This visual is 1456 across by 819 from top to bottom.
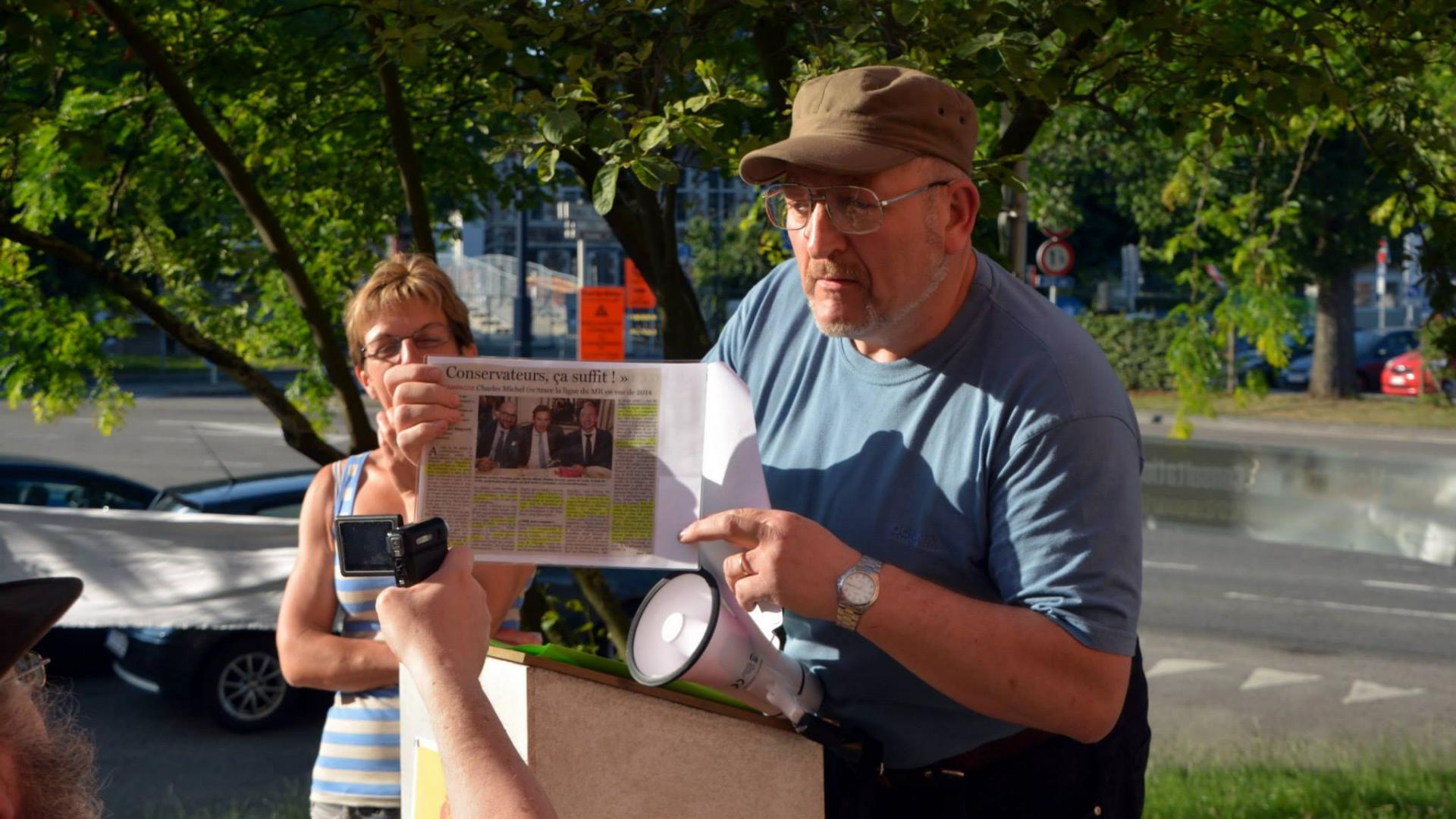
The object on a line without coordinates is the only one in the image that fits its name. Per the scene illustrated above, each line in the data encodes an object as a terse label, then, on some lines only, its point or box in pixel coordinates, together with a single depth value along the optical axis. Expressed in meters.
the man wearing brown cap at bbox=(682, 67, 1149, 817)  1.96
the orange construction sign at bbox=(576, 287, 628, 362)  17.62
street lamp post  23.03
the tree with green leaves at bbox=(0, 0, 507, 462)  4.34
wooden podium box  2.02
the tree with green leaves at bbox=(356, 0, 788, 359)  2.89
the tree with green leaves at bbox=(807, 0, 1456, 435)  3.22
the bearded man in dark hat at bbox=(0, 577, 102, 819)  1.31
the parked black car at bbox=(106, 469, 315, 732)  7.51
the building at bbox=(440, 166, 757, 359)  36.19
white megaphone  2.01
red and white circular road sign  21.38
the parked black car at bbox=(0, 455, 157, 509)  8.38
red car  27.39
